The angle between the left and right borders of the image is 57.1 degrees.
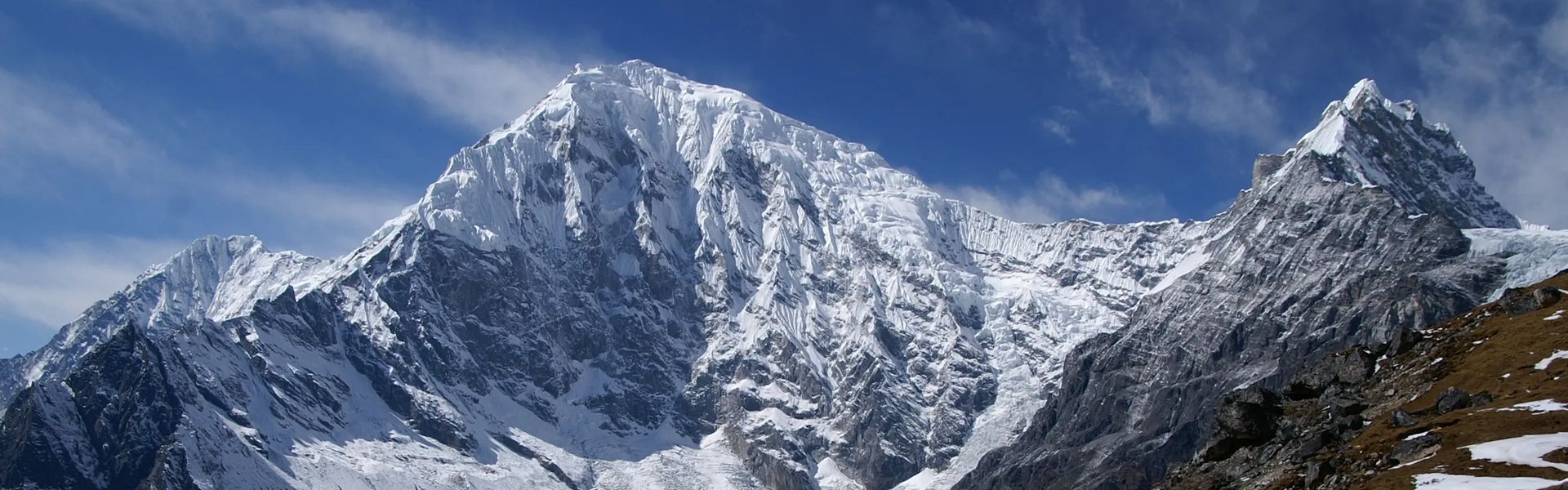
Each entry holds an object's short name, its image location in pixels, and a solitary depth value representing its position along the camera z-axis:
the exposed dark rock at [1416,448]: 69.25
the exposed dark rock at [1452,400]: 75.38
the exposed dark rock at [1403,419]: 73.56
